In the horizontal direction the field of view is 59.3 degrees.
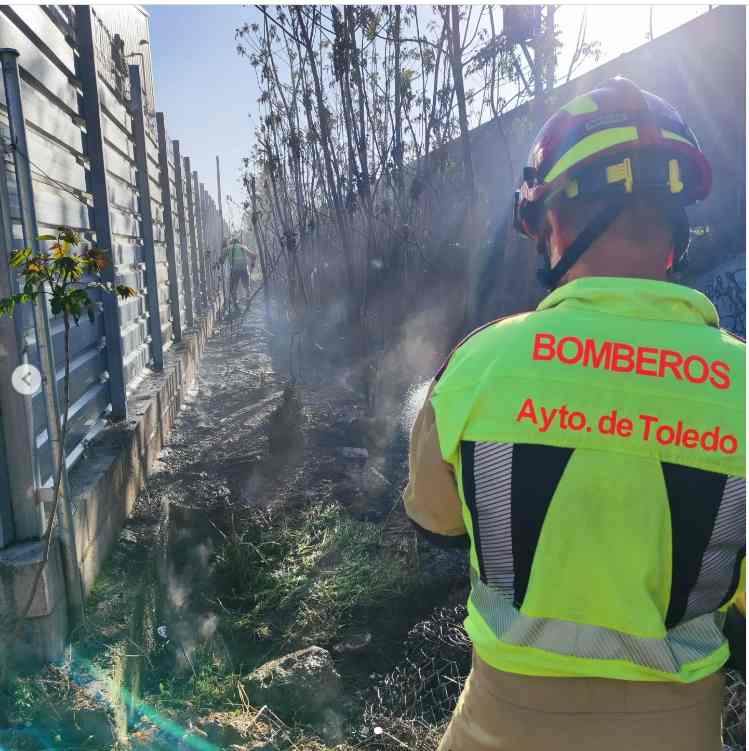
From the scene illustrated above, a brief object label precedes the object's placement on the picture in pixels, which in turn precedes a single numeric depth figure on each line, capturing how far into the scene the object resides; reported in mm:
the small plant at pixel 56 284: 2236
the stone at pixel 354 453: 5141
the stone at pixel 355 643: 2963
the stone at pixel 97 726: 2229
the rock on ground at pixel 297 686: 2506
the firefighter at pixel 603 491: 981
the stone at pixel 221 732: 2230
